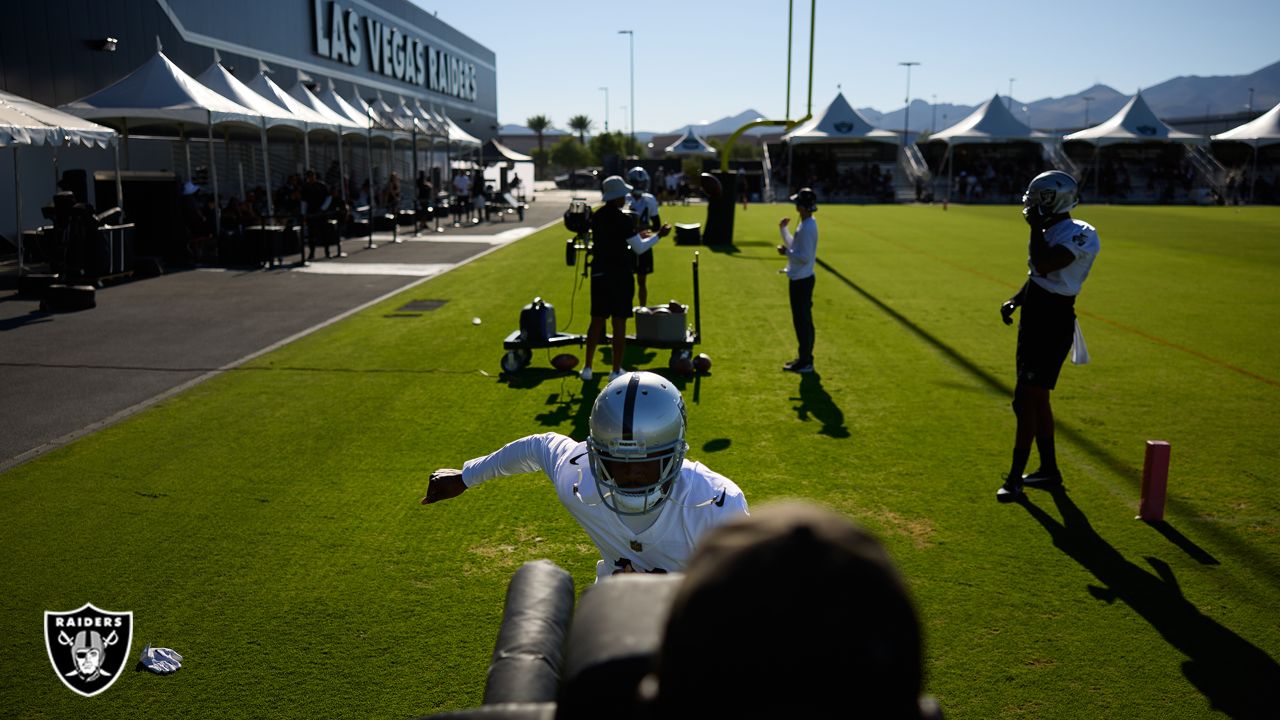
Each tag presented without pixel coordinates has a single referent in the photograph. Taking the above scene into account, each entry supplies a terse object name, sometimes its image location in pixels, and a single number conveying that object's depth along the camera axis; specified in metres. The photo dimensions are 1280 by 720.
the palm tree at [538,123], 117.44
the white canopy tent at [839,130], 50.66
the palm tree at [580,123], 125.50
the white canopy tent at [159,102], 19.66
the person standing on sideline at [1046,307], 6.50
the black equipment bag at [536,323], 10.70
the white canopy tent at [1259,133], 46.69
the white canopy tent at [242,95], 22.56
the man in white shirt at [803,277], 10.55
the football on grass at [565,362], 10.70
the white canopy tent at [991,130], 51.09
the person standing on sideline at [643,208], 14.46
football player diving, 3.09
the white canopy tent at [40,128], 15.40
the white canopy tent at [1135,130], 49.62
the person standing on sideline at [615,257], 9.93
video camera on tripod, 10.78
